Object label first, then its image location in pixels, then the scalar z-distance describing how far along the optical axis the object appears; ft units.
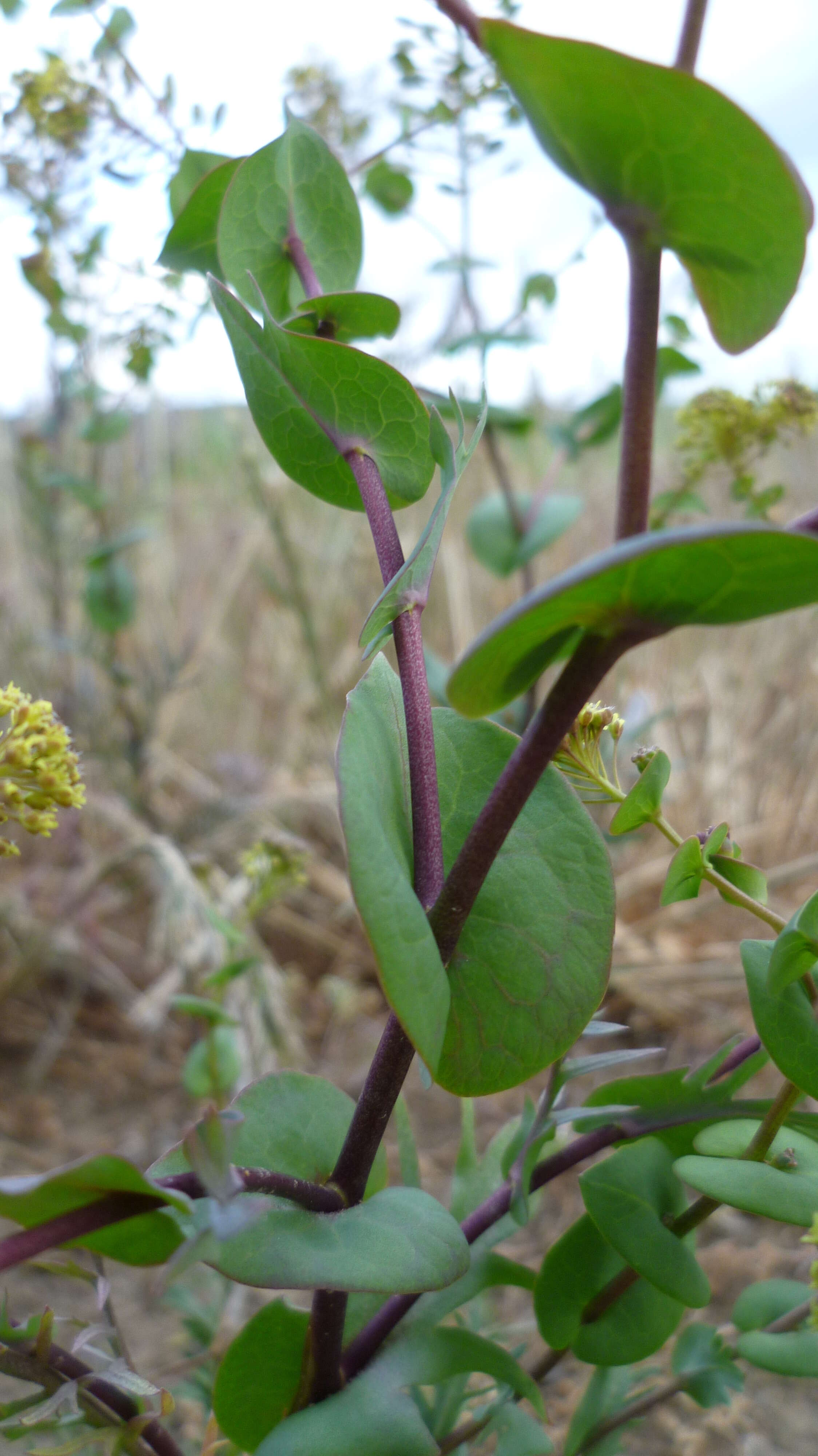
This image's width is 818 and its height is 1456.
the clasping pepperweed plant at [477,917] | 0.40
